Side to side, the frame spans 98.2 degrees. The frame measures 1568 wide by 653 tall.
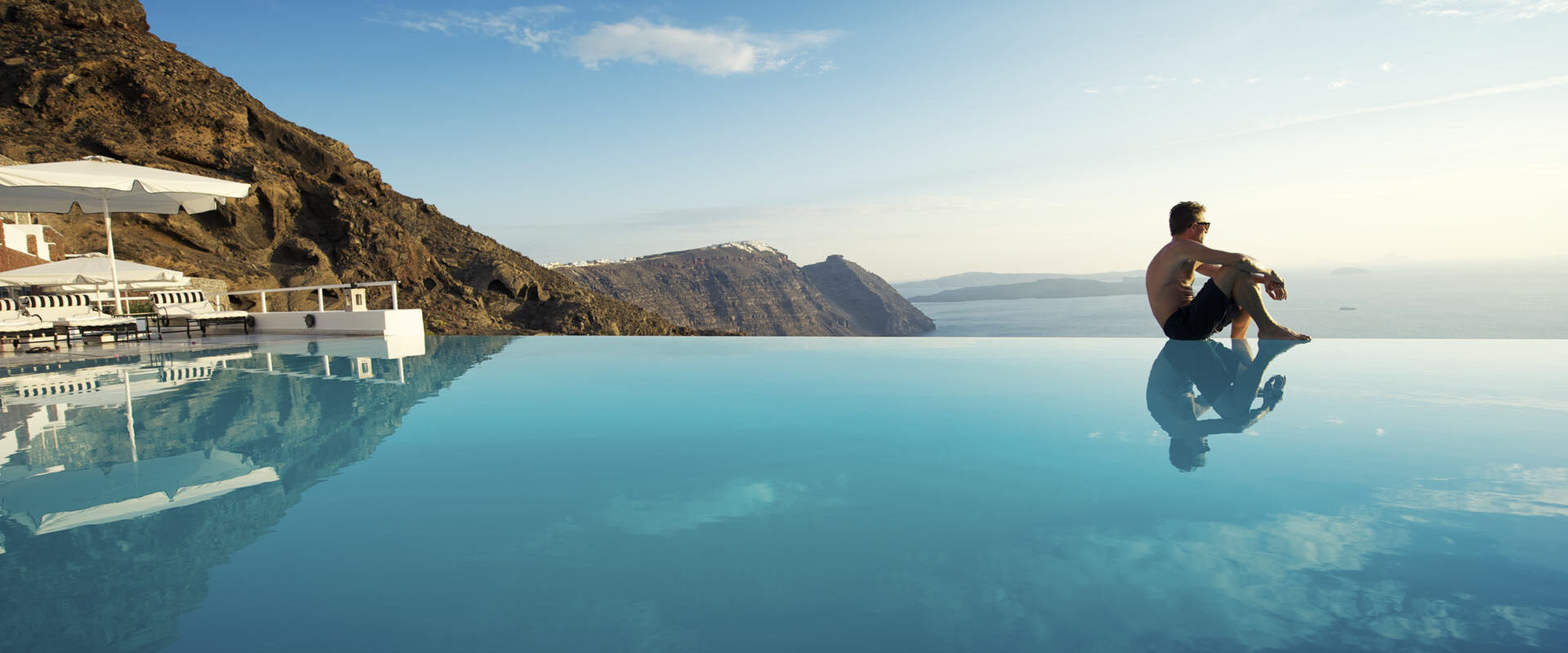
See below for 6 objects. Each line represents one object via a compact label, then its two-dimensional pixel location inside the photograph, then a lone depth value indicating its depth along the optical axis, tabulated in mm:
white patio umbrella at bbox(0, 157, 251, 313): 7097
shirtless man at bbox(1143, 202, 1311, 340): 4695
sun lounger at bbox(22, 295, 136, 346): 8047
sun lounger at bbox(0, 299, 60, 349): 7070
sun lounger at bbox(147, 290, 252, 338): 9297
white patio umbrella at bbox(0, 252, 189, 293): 8820
